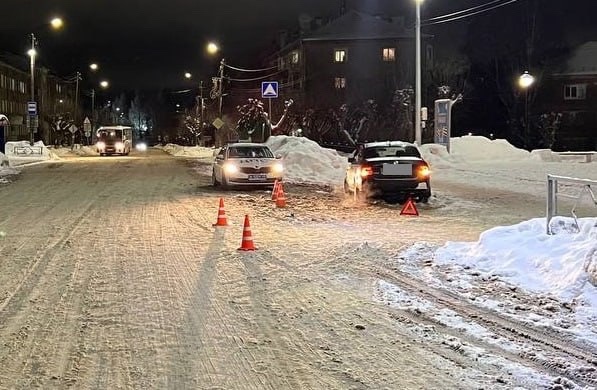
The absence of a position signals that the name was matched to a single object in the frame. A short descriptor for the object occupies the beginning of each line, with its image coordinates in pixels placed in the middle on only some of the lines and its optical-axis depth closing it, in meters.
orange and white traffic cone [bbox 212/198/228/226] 13.04
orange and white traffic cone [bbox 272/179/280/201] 16.89
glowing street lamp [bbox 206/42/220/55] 44.41
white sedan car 20.33
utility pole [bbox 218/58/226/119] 55.74
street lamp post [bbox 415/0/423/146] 30.20
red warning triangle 14.70
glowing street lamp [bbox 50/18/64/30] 36.41
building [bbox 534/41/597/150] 58.62
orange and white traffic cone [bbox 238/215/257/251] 10.37
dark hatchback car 16.58
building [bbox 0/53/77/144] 80.62
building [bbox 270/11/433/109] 73.81
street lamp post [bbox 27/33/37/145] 40.94
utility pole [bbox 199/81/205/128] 78.34
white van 55.28
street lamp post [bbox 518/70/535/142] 55.17
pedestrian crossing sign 31.00
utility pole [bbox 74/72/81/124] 74.31
